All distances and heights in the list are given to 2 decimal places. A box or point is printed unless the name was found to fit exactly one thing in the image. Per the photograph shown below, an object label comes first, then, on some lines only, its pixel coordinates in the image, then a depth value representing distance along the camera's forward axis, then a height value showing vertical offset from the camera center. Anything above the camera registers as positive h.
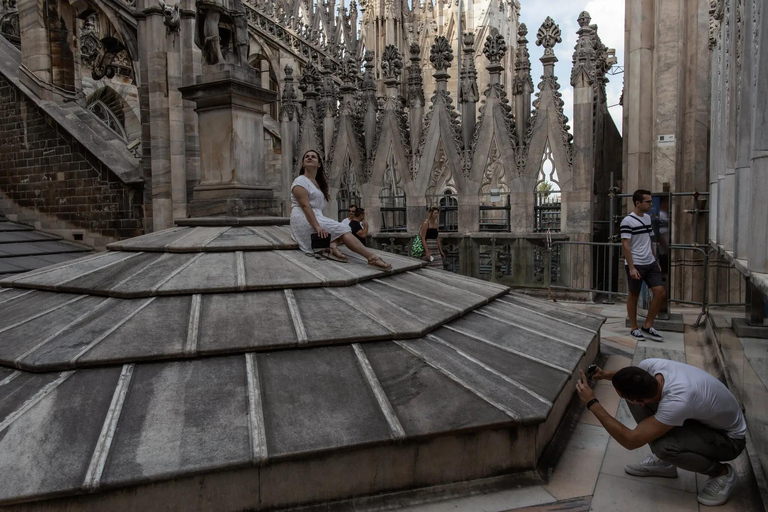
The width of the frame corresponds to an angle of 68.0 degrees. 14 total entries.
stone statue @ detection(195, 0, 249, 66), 6.27 +2.13
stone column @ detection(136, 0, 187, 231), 14.00 +2.72
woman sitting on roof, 5.06 -0.04
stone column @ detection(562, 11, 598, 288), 9.66 +1.32
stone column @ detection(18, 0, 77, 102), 14.66 +4.63
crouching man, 2.89 -1.08
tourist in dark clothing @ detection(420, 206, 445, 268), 9.02 -0.36
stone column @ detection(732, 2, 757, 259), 3.41 +0.51
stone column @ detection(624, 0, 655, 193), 9.81 +2.18
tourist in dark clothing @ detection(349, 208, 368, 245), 8.23 -0.08
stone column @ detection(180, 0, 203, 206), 14.13 +3.69
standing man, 6.20 -0.39
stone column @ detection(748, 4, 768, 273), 2.84 +0.25
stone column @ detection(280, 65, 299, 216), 13.46 +2.14
